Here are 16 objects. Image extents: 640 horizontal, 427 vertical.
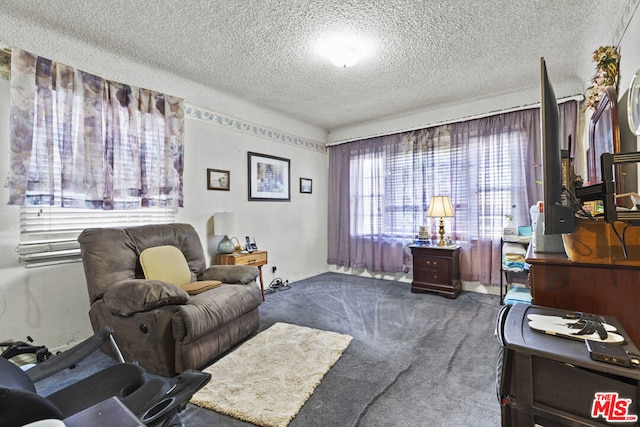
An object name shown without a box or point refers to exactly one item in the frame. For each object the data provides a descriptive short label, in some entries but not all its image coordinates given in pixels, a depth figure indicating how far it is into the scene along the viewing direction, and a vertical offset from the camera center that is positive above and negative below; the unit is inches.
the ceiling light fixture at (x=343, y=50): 98.5 +57.8
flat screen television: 42.3 +5.3
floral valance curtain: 85.4 +25.9
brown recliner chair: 76.5 -24.6
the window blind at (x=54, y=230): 89.0 -3.7
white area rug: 65.1 -41.3
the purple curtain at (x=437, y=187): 140.8 +15.9
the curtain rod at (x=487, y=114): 129.2 +50.4
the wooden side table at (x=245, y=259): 132.6 -19.0
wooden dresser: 45.7 -12.0
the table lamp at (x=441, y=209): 149.4 +3.5
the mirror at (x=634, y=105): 64.5 +24.7
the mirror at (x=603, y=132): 74.7 +23.4
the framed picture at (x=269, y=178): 159.0 +21.9
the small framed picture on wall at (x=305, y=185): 190.7 +20.4
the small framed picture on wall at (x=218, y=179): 138.8 +17.9
